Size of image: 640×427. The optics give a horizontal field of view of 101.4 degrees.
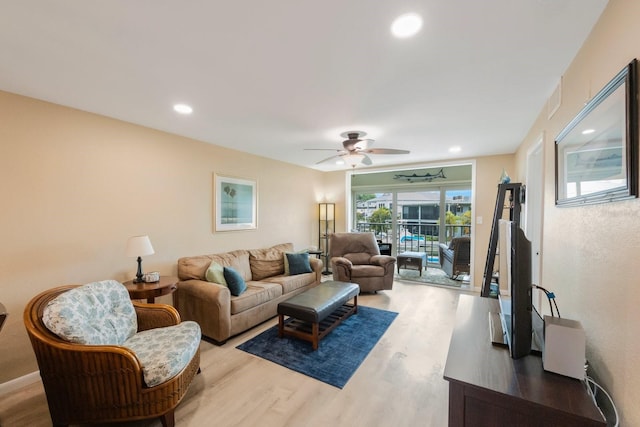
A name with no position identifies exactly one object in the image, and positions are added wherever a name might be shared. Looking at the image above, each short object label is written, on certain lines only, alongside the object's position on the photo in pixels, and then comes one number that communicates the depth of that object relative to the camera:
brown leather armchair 4.41
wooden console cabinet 0.94
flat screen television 1.22
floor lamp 5.96
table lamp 2.53
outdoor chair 4.87
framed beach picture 3.82
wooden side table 2.42
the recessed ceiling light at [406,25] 1.31
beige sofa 2.81
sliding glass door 6.16
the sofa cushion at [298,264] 4.16
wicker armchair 1.57
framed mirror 0.97
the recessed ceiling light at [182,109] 2.43
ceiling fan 3.18
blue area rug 2.32
